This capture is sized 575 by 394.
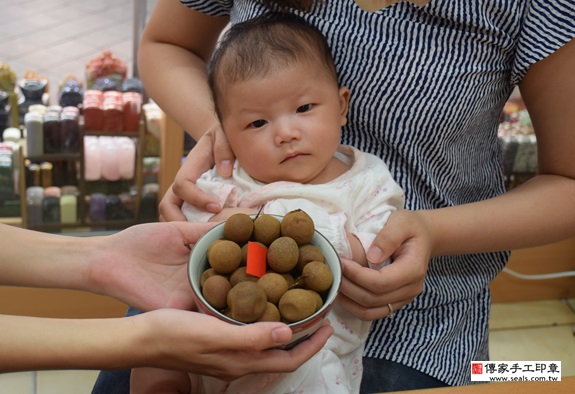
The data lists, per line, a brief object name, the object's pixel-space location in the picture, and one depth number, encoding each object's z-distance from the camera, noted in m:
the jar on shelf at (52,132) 2.26
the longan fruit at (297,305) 0.81
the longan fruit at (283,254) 0.87
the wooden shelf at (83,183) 2.31
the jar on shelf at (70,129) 2.27
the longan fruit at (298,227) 0.90
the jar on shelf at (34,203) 2.36
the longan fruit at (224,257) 0.87
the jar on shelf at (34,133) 2.24
